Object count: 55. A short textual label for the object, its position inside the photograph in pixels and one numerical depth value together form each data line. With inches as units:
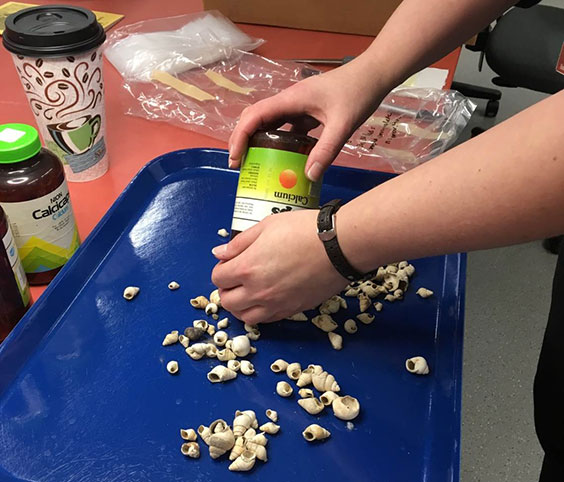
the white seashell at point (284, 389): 26.0
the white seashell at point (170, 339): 27.9
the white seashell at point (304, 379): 26.5
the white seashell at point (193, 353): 27.3
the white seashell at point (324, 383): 26.3
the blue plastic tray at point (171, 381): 23.4
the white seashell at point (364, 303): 30.6
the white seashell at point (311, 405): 25.2
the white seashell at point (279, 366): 27.2
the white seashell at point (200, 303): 30.0
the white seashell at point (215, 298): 30.0
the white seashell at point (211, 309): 29.8
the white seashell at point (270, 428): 24.4
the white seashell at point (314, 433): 24.1
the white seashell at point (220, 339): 28.3
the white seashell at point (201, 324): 28.7
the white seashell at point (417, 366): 27.1
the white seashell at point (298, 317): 29.7
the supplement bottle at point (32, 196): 24.7
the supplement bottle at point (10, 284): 23.8
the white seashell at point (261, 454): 23.4
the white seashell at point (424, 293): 31.3
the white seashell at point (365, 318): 29.9
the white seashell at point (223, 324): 29.1
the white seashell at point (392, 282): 31.7
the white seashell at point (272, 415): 25.1
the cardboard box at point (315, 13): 53.0
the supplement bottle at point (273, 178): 27.3
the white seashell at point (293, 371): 26.9
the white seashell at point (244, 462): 23.0
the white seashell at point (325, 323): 29.2
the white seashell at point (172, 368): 26.7
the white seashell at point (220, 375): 26.3
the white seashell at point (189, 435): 23.8
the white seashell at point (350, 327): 29.3
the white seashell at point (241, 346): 27.4
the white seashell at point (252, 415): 24.7
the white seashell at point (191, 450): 23.2
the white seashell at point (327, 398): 25.7
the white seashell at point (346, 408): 25.0
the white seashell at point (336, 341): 28.4
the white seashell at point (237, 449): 23.4
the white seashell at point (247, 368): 26.8
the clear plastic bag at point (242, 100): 40.8
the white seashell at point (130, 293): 30.0
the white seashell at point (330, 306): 30.4
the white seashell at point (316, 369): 26.8
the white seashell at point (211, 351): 27.5
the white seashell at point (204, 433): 23.6
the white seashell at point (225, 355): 27.4
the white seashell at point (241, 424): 24.0
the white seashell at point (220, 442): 23.2
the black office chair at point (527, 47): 64.0
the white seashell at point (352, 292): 31.5
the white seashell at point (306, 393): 26.0
